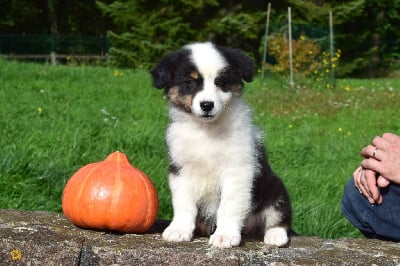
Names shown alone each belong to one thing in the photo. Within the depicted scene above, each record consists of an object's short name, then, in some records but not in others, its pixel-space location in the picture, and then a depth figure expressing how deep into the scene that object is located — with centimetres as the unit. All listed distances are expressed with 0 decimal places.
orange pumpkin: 295
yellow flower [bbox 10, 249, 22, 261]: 264
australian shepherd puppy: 307
